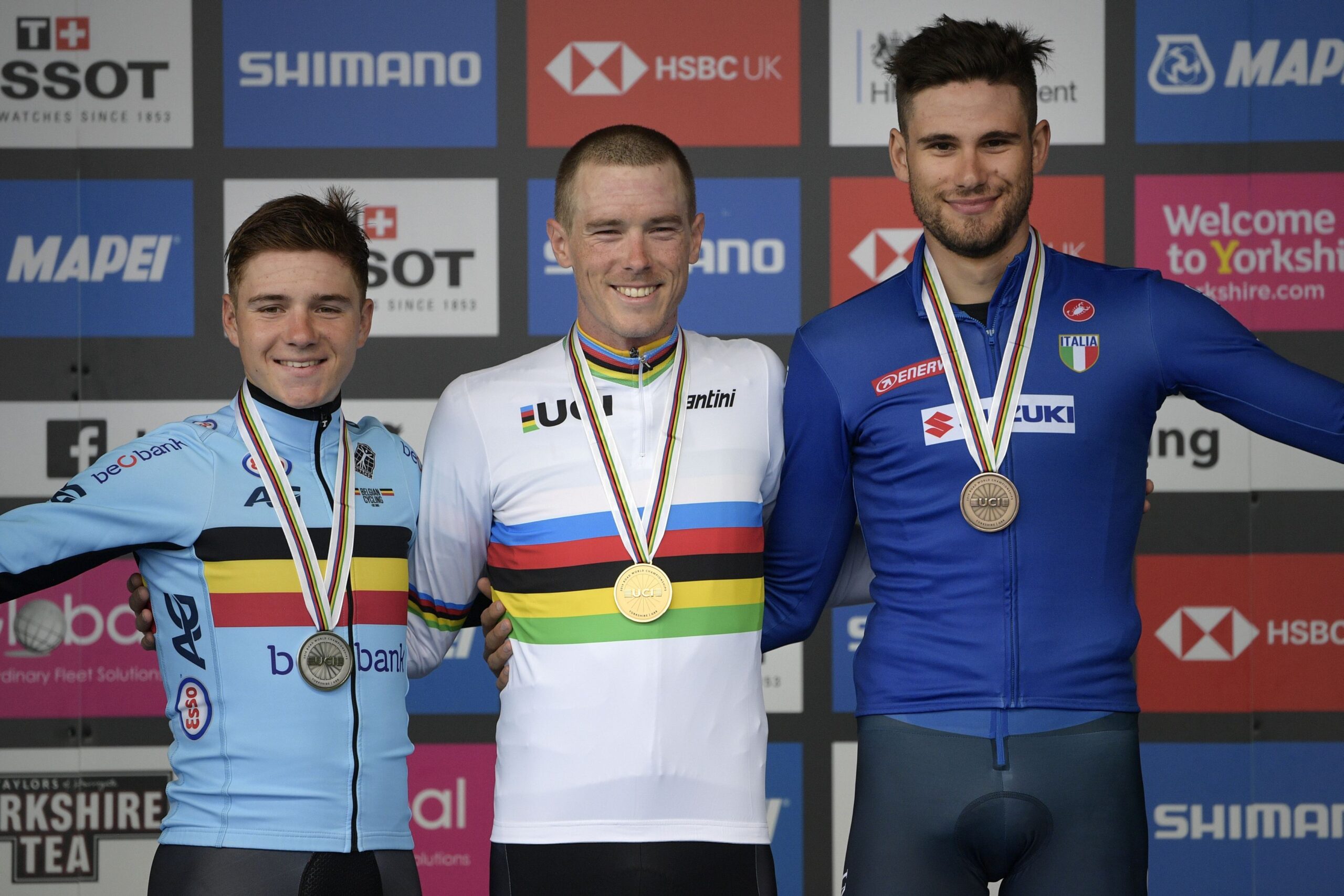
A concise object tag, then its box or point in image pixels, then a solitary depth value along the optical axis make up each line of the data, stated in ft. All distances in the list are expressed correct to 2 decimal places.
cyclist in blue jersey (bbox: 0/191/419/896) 20.06
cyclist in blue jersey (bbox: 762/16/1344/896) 20.19
